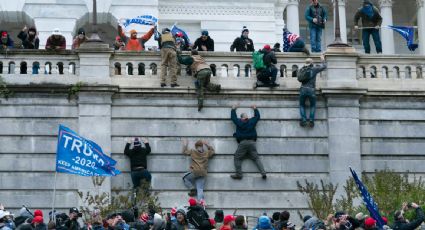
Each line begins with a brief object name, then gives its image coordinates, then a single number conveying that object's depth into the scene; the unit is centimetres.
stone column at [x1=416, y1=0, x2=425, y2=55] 6612
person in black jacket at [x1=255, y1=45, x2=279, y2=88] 4069
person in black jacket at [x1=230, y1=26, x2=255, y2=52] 4312
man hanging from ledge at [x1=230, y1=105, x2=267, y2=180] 4006
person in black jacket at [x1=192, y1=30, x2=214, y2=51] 4288
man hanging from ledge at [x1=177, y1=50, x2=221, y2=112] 4050
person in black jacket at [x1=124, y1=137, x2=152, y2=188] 3941
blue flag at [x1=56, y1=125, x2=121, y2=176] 3453
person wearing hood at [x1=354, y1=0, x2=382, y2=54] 4347
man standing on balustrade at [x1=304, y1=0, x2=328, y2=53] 4381
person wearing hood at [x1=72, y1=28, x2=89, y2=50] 4186
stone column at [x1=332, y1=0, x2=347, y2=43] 6499
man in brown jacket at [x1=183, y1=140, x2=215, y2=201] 3978
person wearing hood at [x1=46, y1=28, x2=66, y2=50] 4141
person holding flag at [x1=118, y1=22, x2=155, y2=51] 4269
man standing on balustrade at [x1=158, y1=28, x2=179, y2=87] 4053
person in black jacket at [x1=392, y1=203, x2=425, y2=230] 3068
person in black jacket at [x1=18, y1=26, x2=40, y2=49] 4222
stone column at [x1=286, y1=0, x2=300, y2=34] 6481
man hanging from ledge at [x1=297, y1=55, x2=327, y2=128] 4041
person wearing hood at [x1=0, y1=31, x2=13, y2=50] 4165
